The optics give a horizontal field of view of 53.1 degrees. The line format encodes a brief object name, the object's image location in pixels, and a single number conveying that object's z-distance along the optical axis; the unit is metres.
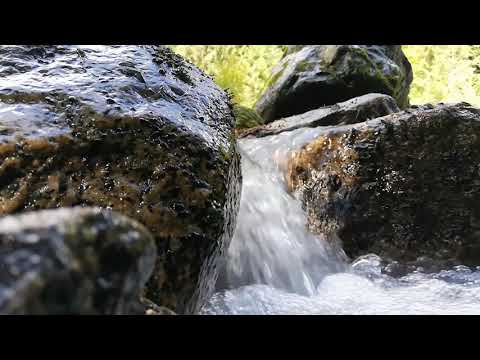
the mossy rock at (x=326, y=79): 8.66
